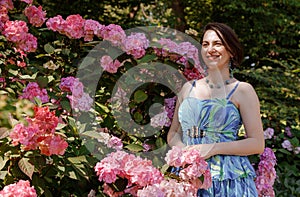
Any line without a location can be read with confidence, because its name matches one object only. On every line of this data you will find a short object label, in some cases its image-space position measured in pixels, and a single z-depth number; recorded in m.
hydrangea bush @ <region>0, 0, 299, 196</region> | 1.74
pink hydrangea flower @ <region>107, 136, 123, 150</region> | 2.12
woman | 2.05
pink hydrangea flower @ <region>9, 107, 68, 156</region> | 1.60
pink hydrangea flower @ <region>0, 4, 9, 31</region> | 2.20
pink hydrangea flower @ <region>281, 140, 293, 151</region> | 4.04
